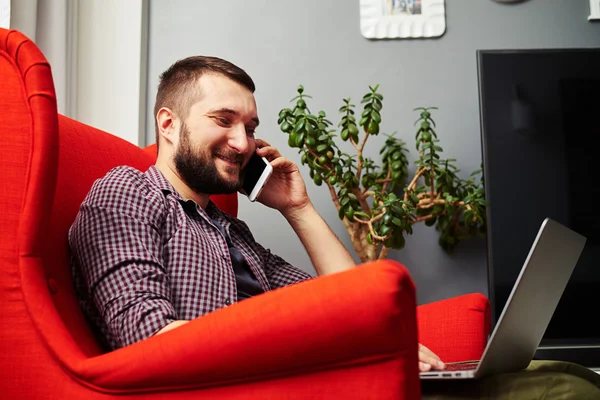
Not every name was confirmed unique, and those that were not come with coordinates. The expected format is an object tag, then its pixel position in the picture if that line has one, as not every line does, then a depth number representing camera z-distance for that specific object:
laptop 0.86
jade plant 2.05
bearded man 0.97
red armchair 0.73
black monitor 2.02
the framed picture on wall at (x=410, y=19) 2.46
